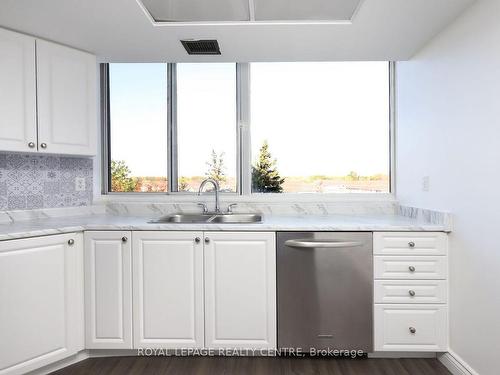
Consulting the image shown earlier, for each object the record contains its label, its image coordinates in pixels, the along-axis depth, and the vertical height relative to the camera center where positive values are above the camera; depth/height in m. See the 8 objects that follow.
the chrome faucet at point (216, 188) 2.60 -0.02
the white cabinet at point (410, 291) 2.04 -0.69
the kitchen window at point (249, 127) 2.82 +0.53
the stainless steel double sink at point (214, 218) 2.61 -0.27
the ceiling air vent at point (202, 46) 2.21 +1.00
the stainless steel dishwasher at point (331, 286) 2.06 -0.66
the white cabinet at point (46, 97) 2.05 +0.62
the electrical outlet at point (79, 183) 2.68 +0.02
